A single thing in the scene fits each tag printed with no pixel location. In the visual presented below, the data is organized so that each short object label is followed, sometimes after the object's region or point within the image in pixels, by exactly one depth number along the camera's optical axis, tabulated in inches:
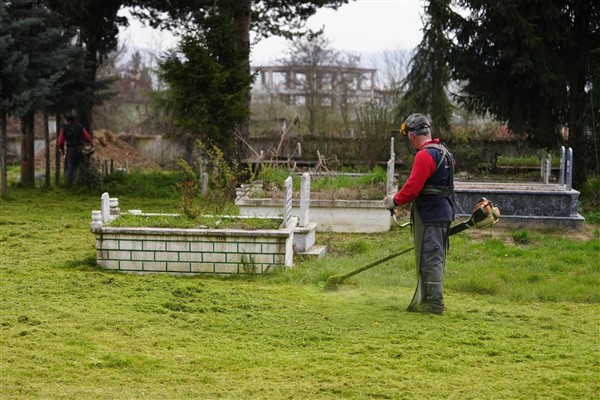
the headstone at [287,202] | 422.9
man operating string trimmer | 309.4
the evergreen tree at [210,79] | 729.6
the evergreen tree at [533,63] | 796.6
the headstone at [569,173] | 631.8
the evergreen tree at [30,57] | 720.3
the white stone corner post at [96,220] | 401.4
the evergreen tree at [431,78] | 871.1
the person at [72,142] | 847.1
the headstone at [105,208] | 420.8
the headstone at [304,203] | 468.1
